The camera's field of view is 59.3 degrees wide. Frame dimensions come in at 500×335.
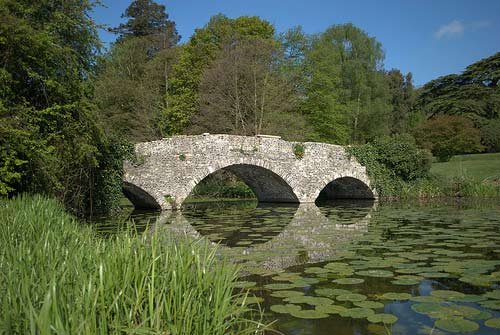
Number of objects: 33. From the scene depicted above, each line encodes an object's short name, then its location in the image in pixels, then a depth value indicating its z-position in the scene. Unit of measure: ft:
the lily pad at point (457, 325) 10.62
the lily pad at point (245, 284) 14.87
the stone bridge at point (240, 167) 46.60
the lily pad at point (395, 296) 13.37
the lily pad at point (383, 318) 11.24
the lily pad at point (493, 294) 13.29
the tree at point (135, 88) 83.97
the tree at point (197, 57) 82.43
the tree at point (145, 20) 109.70
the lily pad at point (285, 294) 13.76
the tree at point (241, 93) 74.49
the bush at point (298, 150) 53.98
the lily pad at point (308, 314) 11.72
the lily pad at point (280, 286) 14.64
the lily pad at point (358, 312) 11.68
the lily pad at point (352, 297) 13.10
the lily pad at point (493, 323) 10.79
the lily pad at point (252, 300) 12.75
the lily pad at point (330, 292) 13.74
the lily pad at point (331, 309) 12.05
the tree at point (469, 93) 107.24
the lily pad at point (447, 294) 13.40
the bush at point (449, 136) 93.56
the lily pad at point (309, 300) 12.84
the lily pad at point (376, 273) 16.21
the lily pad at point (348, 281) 15.19
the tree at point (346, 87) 87.66
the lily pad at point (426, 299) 13.09
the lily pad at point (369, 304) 12.46
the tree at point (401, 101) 128.67
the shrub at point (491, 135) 99.09
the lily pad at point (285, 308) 12.23
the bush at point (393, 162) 60.80
